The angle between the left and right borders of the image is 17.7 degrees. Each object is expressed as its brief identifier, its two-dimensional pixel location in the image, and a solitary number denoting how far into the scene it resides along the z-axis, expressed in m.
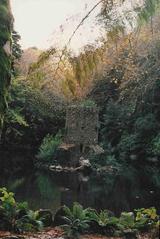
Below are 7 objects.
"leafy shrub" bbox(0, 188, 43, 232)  8.02
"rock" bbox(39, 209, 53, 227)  8.61
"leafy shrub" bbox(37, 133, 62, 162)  27.45
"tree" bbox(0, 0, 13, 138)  6.04
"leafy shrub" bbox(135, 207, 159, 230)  8.61
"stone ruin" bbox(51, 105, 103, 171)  26.89
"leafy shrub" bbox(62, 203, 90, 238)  8.01
